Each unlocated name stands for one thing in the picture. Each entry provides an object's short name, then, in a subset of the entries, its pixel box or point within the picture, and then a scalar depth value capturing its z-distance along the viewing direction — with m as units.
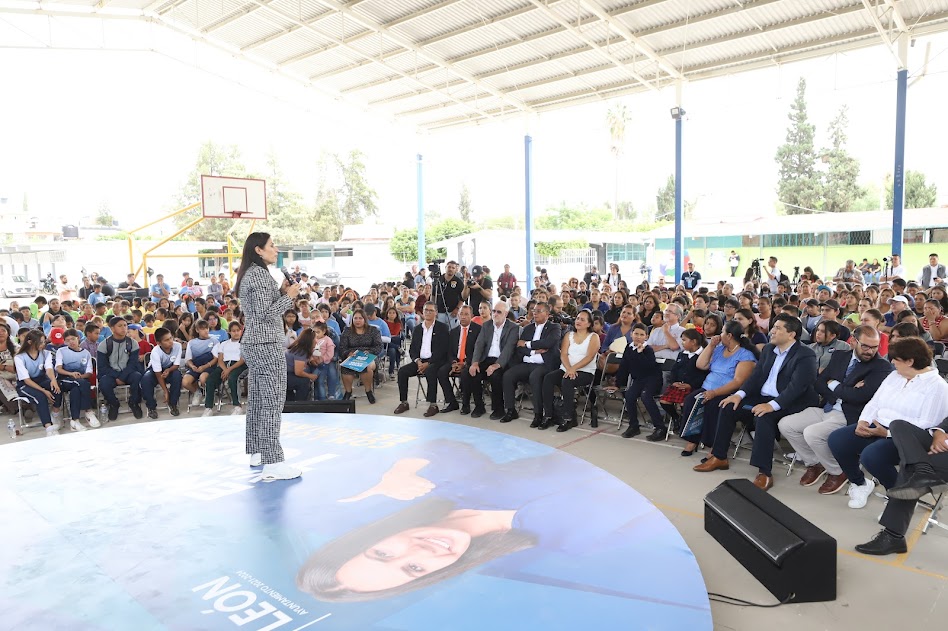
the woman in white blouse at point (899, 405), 3.55
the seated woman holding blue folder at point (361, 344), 7.66
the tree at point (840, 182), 44.34
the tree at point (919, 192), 40.22
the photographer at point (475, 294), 8.91
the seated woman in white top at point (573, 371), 6.17
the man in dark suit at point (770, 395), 4.54
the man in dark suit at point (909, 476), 3.33
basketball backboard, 15.30
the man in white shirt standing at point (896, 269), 11.14
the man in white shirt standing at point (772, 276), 11.55
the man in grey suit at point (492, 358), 6.70
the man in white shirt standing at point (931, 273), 12.33
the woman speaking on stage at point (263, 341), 3.68
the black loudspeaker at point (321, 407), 6.11
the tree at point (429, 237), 37.94
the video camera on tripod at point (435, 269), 8.78
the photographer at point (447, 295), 8.79
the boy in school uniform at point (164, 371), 7.03
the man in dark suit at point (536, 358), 6.34
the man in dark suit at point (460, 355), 6.88
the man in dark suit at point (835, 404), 4.16
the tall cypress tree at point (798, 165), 45.66
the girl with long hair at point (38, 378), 6.42
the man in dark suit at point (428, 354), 7.00
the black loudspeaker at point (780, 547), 2.89
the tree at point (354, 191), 48.75
